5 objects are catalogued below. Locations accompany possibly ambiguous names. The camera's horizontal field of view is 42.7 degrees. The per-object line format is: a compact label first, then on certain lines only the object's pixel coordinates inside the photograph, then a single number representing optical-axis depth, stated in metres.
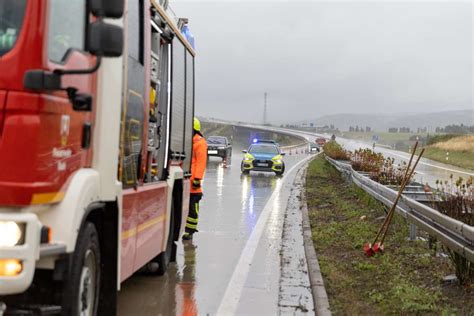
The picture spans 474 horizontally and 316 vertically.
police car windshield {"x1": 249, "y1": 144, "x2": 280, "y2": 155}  27.53
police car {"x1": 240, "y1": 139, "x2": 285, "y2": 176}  26.56
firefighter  9.89
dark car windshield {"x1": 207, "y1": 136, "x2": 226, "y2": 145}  35.56
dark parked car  33.72
